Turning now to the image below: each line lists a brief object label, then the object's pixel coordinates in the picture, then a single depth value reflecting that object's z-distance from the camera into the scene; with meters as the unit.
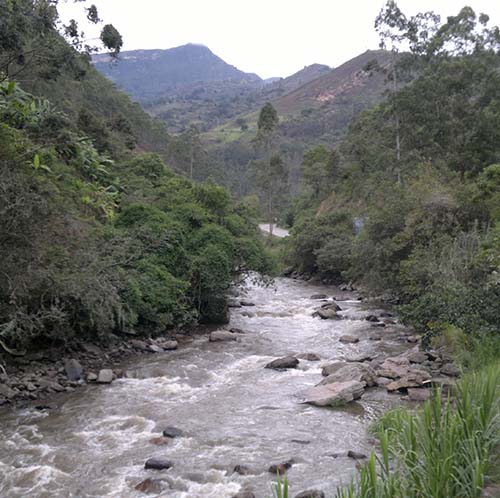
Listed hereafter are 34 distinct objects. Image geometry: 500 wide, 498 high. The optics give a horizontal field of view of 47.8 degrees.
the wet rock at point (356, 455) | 9.30
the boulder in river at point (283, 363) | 15.70
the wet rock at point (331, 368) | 14.77
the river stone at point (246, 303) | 27.49
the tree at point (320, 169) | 54.31
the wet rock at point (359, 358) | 16.23
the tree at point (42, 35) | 11.07
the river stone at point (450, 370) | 13.44
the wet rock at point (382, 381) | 13.55
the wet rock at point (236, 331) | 20.77
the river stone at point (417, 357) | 15.07
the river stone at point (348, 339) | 19.04
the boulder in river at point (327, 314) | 23.81
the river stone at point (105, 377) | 14.21
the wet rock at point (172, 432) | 10.56
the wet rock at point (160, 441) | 10.25
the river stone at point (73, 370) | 14.29
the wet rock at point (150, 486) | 8.35
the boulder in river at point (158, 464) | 9.16
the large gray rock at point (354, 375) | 13.56
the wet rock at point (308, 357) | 16.58
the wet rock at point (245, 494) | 7.94
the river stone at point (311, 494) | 7.75
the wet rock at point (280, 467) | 8.98
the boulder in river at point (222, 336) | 19.41
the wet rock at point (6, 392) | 12.56
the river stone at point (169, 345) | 18.05
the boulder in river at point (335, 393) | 12.36
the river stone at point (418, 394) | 12.34
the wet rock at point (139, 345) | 17.59
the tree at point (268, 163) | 57.16
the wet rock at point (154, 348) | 17.64
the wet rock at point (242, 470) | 8.90
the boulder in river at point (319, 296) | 29.78
